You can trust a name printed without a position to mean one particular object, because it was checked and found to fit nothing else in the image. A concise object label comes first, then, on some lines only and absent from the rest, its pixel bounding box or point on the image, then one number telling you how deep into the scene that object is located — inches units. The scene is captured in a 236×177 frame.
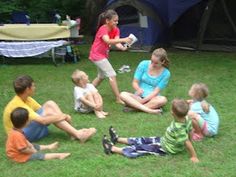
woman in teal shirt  255.1
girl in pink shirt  279.9
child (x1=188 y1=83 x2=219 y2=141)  207.5
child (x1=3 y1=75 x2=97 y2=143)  200.4
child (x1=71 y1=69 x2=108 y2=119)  251.6
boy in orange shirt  184.3
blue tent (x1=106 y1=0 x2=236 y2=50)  471.8
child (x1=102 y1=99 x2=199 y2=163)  185.0
